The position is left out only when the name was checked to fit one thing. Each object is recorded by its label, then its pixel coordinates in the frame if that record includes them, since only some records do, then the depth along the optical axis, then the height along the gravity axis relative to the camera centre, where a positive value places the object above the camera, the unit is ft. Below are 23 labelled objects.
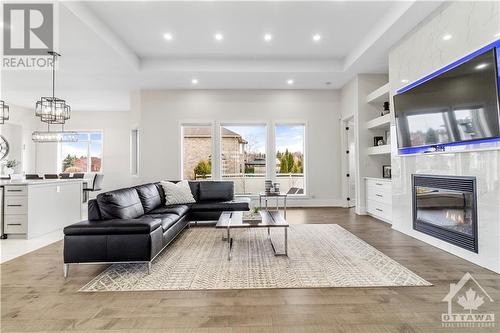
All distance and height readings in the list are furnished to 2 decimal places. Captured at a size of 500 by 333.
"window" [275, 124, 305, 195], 23.81 +1.21
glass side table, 17.90 -1.66
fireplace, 10.03 -1.72
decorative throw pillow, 15.87 -1.36
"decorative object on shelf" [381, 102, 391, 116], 17.70 +4.12
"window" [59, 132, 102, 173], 32.01 +2.39
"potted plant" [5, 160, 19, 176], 21.79 +0.63
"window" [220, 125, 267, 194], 23.91 +1.18
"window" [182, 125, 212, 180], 23.75 +1.30
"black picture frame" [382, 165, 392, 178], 18.95 -0.12
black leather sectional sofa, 8.74 -2.09
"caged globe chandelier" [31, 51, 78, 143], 16.03 +4.02
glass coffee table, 10.48 -2.15
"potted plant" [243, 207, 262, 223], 11.12 -2.03
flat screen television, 8.86 +2.54
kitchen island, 13.79 -1.88
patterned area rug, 8.13 -3.47
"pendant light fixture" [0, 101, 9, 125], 15.21 +3.69
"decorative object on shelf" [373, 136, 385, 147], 18.94 +2.16
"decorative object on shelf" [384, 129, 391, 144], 17.87 +2.33
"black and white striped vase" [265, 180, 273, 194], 18.40 -1.08
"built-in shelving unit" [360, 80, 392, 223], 17.97 +1.43
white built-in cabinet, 16.48 -1.91
